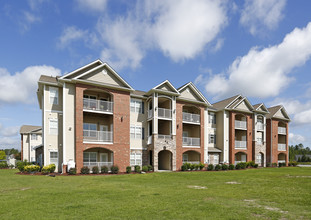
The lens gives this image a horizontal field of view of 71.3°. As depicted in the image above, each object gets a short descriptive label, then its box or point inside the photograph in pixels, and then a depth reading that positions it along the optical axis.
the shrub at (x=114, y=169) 22.36
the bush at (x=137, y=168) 23.81
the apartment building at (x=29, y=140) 44.00
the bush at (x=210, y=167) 28.14
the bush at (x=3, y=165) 37.97
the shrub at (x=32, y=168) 21.33
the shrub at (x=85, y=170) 21.05
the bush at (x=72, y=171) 20.28
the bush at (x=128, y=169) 23.26
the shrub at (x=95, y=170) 21.58
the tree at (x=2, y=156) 61.96
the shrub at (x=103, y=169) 22.16
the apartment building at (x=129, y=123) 22.08
